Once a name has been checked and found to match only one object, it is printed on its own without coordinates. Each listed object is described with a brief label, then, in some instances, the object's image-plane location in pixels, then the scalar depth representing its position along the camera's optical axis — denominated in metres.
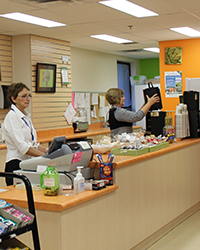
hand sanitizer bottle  2.96
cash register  3.09
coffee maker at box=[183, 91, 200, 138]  5.51
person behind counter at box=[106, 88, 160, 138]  4.87
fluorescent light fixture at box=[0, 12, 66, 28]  5.16
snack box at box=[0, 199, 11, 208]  2.10
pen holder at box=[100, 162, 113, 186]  3.31
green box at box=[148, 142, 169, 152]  4.20
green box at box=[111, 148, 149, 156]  3.93
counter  2.72
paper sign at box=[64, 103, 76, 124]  7.52
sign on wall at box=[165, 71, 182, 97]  7.68
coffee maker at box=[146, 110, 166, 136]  5.02
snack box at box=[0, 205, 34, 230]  2.01
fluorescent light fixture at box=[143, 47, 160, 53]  9.01
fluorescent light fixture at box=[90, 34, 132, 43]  7.06
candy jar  2.84
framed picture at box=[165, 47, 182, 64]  7.63
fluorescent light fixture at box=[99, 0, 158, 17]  4.64
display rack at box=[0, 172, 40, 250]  2.04
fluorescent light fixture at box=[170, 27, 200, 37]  6.58
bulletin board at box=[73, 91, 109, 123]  8.84
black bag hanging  5.06
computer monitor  3.10
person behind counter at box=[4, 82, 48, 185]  3.61
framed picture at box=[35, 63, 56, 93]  6.68
